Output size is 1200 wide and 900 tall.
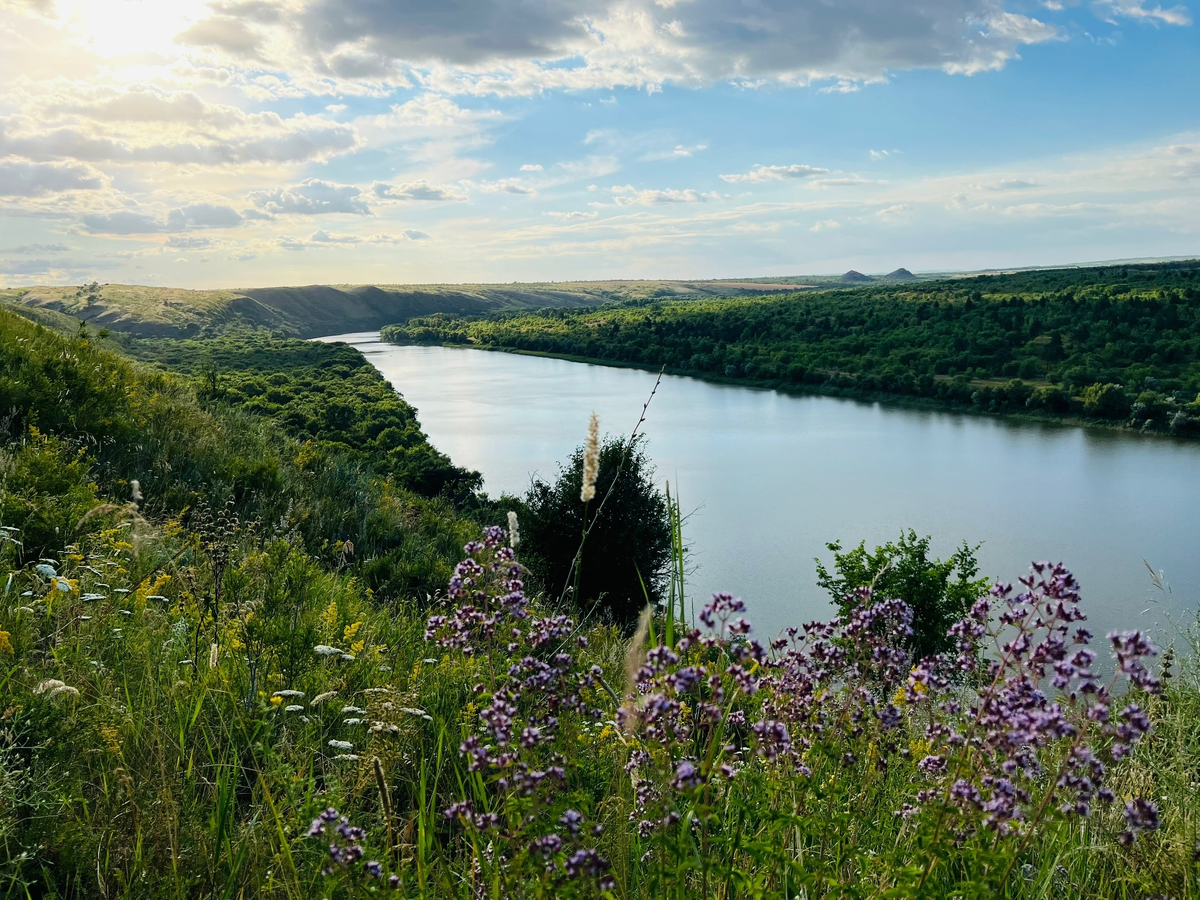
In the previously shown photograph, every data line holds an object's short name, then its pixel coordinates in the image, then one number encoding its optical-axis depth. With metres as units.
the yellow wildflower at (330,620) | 3.37
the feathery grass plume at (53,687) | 2.06
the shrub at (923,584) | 19.06
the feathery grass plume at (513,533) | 2.17
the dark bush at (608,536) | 17.48
